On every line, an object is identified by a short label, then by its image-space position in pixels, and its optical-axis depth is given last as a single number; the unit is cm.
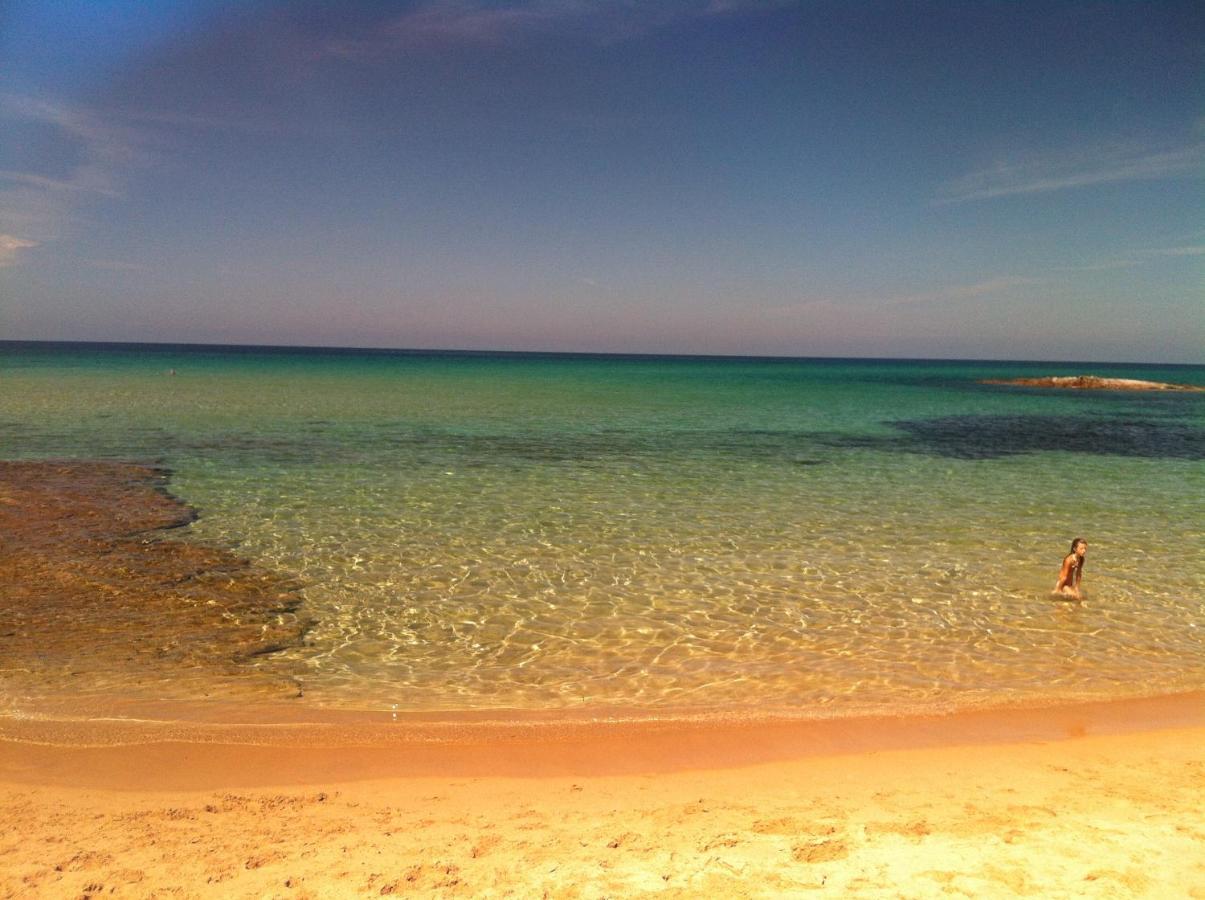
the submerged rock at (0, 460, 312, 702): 718
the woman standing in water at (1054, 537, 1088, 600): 976
